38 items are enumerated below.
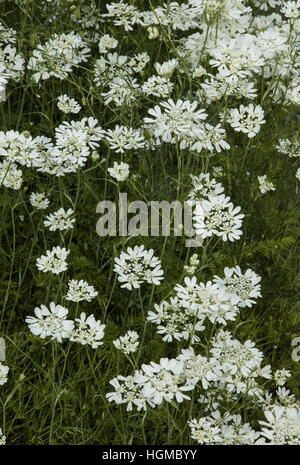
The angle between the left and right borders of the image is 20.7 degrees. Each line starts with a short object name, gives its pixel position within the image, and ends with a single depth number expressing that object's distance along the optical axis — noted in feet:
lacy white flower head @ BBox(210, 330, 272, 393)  8.16
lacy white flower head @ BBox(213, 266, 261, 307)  8.52
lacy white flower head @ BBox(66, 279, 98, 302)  8.49
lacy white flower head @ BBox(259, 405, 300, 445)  7.41
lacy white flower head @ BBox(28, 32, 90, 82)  9.96
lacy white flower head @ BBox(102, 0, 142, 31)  10.57
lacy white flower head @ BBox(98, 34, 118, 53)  10.66
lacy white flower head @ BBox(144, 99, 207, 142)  8.48
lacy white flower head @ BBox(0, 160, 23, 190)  9.23
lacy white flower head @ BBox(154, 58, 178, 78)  8.81
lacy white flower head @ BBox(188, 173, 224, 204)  9.13
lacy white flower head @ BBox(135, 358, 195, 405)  7.34
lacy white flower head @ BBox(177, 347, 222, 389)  7.80
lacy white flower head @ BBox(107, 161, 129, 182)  8.69
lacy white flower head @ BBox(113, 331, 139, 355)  8.17
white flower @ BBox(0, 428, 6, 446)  7.85
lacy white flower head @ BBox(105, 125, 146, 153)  9.47
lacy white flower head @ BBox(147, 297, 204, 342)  8.30
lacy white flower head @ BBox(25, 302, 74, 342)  8.02
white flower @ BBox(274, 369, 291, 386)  8.56
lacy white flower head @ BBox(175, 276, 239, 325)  7.87
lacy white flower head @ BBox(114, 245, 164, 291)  8.54
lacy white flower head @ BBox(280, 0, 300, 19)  10.20
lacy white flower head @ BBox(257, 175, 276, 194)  9.97
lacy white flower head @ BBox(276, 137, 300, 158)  10.43
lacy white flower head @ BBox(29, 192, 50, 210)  9.64
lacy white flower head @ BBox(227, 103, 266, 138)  9.44
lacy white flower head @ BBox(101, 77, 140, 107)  9.78
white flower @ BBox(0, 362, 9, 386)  8.05
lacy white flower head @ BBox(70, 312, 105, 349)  8.18
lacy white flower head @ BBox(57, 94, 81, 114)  10.16
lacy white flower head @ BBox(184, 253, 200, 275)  8.08
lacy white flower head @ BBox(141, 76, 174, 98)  9.32
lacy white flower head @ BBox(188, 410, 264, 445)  7.80
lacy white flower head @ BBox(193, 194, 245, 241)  8.51
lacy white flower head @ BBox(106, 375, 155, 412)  7.93
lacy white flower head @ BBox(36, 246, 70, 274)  8.67
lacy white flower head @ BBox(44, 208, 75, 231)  9.29
